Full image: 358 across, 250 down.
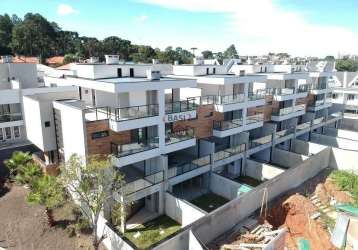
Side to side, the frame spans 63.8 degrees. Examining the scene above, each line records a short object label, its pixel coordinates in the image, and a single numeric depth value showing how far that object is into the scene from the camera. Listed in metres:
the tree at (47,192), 17.88
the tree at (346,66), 118.44
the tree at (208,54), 147.29
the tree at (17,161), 22.38
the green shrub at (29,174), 19.88
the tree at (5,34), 79.72
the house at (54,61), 73.16
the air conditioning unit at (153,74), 23.23
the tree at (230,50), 182.56
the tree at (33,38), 82.75
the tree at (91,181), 17.39
